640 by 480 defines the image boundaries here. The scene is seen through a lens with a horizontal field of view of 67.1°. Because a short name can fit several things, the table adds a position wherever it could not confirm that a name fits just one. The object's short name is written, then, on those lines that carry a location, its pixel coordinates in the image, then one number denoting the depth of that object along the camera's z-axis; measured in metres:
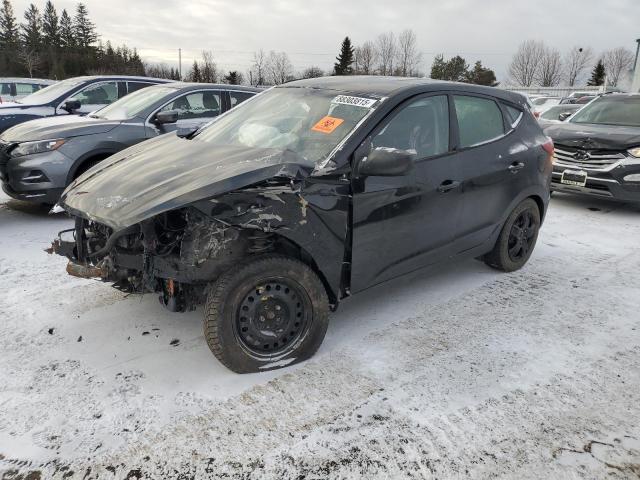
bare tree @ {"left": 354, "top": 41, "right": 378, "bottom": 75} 68.80
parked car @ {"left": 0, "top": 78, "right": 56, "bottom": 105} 13.89
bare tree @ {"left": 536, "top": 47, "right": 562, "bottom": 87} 73.00
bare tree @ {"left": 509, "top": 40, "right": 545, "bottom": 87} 73.00
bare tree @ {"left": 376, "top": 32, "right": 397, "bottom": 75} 67.88
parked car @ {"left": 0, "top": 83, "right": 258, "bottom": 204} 5.42
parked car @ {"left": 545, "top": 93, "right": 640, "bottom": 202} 6.73
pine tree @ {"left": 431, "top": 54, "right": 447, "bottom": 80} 71.81
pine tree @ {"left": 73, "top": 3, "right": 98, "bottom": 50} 77.76
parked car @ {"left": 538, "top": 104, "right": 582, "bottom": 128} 12.91
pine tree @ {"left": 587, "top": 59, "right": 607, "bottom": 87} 75.62
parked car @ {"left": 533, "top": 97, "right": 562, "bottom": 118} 26.50
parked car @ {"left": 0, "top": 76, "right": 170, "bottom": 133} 7.02
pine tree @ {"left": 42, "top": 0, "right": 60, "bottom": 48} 72.69
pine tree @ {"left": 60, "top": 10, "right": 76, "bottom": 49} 74.64
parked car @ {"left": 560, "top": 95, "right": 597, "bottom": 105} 22.72
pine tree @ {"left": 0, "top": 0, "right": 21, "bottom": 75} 66.95
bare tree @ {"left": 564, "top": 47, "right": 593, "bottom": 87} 74.69
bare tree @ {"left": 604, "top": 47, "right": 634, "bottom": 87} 77.56
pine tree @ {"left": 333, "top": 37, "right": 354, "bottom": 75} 65.84
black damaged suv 2.67
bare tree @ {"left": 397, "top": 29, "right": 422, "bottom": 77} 66.44
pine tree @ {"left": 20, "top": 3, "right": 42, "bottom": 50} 68.50
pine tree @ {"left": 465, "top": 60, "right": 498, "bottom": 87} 69.95
